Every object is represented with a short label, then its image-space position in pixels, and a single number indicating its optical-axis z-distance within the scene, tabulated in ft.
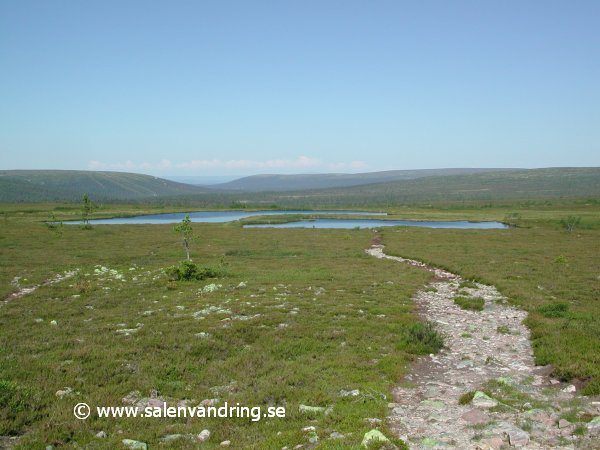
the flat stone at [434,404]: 34.51
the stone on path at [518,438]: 27.14
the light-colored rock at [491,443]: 26.76
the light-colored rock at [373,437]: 27.12
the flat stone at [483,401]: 33.83
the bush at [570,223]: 247.91
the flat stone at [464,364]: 44.68
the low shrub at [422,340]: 49.15
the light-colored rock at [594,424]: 28.27
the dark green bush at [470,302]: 70.49
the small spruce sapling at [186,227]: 127.75
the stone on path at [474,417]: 31.04
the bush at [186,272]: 97.66
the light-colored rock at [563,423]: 29.40
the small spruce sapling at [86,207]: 265.13
